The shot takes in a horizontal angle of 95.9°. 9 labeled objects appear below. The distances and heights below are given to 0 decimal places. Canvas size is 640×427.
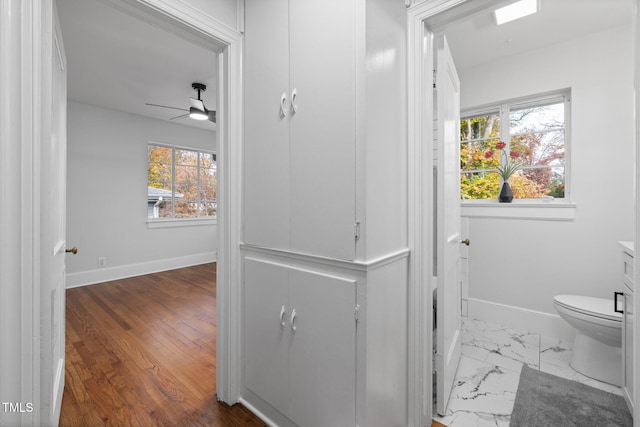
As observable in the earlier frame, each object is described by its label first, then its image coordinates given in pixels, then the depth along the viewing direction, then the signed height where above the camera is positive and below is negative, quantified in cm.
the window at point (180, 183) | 492 +51
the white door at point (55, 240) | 94 -13
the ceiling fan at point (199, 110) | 329 +118
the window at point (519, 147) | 255 +62
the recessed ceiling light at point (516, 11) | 195 +140
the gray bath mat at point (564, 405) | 152 -110
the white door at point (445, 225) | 156 -8
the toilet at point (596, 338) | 179 -82
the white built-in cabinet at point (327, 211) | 115 +0
